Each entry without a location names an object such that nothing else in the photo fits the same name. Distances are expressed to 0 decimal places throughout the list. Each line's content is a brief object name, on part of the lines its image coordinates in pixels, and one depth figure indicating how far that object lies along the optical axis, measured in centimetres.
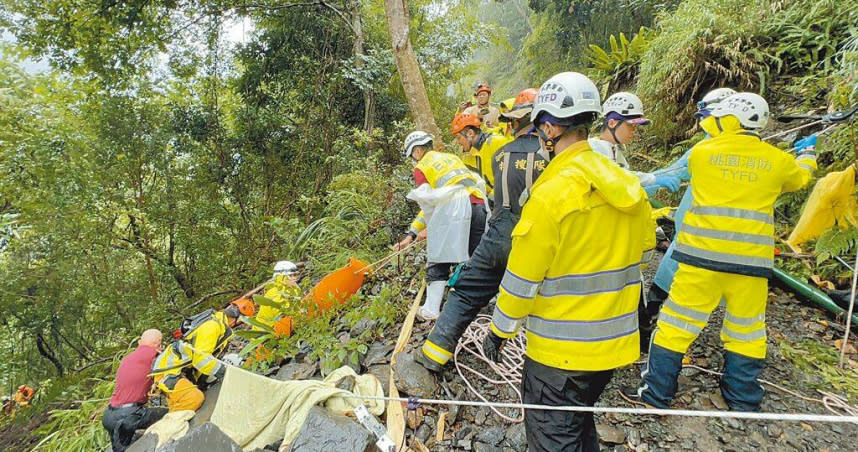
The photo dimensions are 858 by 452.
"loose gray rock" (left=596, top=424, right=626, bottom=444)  222
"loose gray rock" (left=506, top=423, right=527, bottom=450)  225
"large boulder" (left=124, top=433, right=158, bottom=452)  285
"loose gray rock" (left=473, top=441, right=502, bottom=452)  224
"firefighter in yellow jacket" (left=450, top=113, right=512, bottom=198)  341
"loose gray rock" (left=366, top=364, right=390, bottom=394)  272
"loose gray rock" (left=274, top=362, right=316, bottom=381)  312
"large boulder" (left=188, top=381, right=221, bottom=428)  331
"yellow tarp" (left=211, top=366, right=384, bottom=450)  247
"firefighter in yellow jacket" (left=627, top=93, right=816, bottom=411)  216
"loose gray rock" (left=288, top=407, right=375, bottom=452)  210
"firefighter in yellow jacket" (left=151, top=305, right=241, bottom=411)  355
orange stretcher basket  385
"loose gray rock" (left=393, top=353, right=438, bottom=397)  256
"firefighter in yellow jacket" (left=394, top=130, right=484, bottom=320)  336
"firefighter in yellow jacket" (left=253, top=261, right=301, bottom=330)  361
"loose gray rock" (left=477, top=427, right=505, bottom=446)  229
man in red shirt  348
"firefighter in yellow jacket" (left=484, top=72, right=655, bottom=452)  147
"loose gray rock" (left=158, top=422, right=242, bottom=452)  215
